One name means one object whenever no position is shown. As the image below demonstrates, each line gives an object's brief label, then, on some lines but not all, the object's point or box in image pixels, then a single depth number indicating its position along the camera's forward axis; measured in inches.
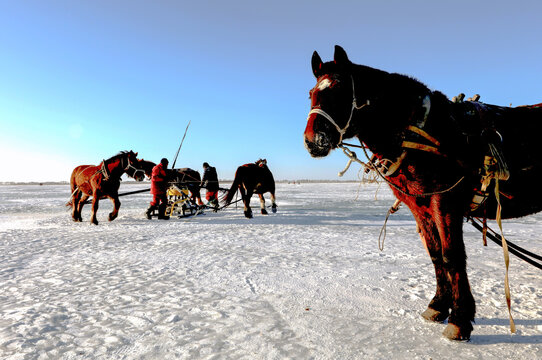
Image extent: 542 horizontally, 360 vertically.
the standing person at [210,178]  547.9
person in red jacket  439.5
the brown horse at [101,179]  417.1
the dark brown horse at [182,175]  466.2
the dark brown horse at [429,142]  95.7
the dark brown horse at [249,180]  457.7
